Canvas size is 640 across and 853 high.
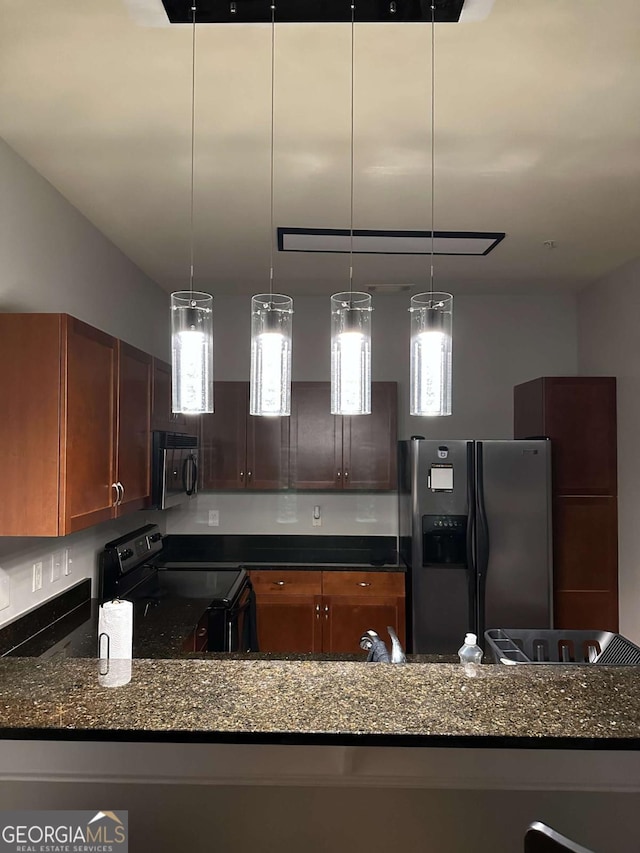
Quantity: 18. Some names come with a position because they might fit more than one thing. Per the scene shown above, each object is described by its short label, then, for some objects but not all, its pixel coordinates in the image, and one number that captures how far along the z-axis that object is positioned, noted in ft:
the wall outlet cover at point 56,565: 9.03
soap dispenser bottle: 6.14
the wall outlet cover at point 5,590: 7.54
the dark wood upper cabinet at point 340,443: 14.46
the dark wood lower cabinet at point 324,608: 13.58
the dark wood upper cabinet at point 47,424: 6.79
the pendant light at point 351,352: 4.78
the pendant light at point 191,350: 4.77
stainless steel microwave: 10.98
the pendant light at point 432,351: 4.86
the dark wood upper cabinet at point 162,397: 11.14
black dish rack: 7.92
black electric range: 10.34
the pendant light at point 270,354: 4.81
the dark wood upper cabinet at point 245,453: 14.56
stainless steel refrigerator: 12.73
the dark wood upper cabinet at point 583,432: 13.04
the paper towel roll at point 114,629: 5.75
